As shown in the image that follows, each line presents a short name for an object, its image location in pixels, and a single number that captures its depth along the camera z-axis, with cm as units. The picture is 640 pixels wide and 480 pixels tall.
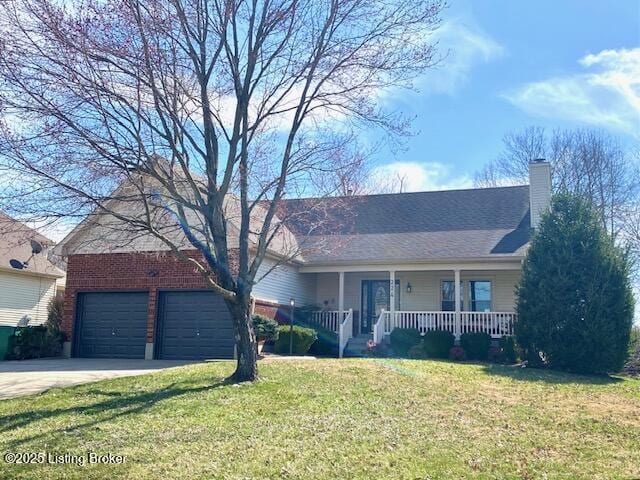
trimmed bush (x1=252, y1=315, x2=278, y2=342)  1522
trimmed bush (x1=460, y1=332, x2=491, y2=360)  1590
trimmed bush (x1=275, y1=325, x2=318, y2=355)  1603
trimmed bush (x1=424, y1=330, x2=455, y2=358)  1617
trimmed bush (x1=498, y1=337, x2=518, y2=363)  1536
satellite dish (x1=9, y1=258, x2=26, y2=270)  2070
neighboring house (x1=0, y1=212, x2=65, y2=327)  2075
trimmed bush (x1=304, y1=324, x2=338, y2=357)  1745
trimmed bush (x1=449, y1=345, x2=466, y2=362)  1590
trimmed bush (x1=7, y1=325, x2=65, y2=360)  1739
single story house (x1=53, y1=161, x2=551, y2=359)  1659
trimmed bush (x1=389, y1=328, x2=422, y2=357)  1673
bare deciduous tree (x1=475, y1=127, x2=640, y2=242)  2667
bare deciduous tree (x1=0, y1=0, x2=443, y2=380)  884
